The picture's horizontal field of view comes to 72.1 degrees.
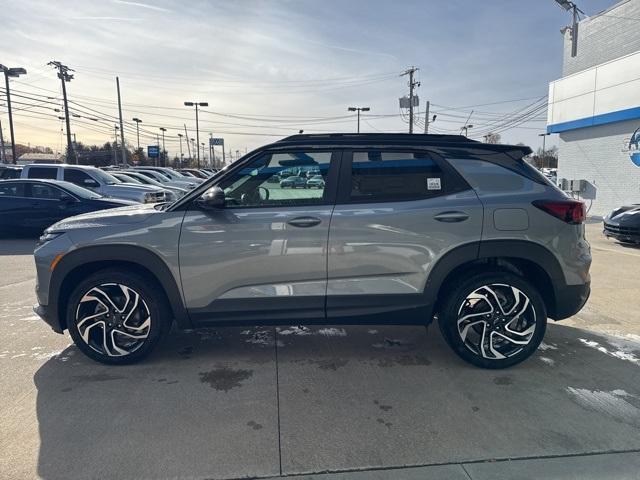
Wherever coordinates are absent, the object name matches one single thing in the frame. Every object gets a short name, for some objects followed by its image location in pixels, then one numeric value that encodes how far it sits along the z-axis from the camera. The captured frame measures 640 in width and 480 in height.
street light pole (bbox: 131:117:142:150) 61.94
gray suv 3.45
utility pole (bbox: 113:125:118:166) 69.03
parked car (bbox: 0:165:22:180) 14.54
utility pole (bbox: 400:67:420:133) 40.12
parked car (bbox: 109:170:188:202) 16.47
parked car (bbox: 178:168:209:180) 36.52
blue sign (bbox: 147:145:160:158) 53.53
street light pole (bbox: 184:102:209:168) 50.94
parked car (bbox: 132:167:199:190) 22.23
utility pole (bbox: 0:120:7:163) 43.06
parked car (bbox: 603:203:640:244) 9.41
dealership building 14.38
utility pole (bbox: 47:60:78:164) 36.28
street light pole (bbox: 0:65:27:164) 32.50
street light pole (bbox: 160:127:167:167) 75.80
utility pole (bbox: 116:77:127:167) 37.36
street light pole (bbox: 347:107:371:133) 52.71
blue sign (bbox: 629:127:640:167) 14.23
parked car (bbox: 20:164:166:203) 12.84
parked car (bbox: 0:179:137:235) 10.12
